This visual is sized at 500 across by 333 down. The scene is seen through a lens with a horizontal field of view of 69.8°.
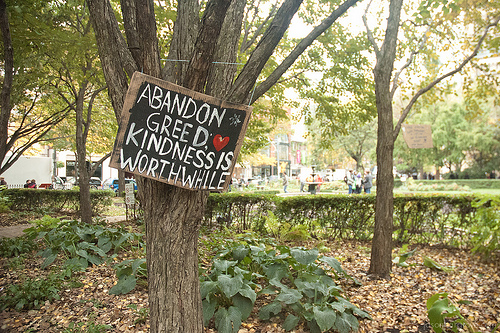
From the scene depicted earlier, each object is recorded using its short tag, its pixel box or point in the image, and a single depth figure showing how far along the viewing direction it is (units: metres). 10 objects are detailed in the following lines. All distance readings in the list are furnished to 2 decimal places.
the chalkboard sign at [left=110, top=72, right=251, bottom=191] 2.01
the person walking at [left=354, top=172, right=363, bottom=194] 20.70
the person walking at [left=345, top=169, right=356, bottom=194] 21.07
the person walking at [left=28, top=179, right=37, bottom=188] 19.80
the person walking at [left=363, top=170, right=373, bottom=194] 18.33
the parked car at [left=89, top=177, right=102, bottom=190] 27.49
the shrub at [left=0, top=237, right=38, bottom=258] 5.29
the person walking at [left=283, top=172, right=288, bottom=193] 25.73
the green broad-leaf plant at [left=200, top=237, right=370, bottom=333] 2.95
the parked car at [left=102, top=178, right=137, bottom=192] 28.38
